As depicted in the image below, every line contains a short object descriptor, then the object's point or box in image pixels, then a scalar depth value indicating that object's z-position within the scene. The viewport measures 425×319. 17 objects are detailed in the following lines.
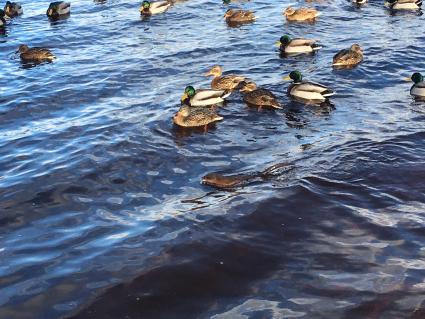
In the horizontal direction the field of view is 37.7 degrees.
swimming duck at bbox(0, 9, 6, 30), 22.08
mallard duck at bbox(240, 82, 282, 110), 13.02
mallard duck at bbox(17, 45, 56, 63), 17.59
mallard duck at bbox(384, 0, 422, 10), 21.22
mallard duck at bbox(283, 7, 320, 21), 20.50
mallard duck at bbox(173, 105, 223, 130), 12.41
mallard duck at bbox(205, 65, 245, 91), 14.20
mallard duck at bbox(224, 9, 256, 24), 20.69
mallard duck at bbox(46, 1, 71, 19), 22.59
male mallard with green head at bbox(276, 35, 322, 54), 17.00
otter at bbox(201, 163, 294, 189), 9.79
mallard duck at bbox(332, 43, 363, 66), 15.50
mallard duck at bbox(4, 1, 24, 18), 23.14
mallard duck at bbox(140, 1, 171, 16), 22.45
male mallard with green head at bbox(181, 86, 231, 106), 13.31
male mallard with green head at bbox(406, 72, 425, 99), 13.55
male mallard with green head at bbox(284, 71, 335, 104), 13.23
